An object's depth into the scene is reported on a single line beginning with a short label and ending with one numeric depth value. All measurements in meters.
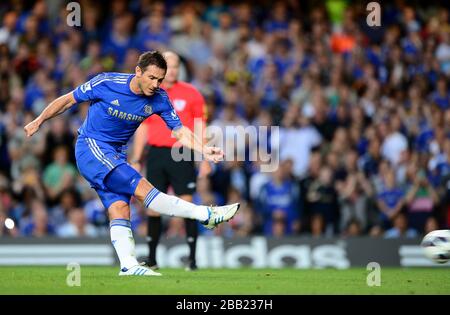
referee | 13.90
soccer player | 11.38
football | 12.89
